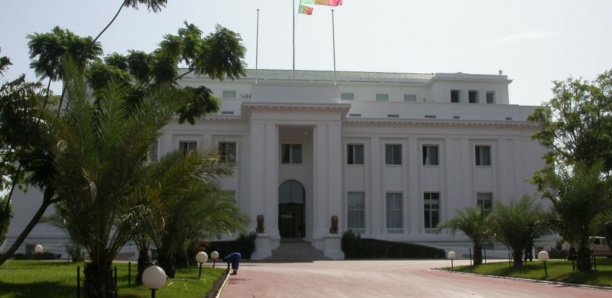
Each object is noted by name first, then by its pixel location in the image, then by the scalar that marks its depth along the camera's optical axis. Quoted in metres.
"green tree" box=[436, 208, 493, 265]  28.05
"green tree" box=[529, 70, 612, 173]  32.50
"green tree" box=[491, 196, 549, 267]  25.03
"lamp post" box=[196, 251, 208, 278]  19.73
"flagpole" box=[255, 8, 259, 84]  46.19
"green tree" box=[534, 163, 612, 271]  21.88
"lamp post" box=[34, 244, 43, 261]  30.36
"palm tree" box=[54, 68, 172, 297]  11.41
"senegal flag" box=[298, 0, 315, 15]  40.78
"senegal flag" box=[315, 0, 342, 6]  38.51
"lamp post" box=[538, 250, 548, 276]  21.83
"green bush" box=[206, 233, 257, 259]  37.28
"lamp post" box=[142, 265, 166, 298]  10.05
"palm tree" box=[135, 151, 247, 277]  11.72
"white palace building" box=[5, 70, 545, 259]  41.09
